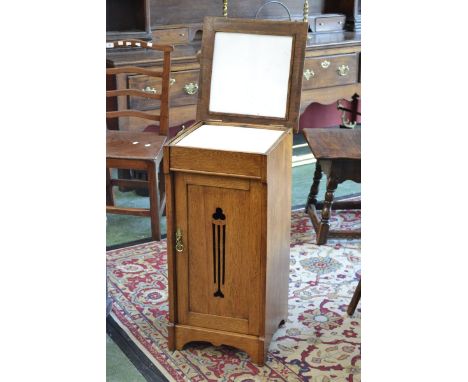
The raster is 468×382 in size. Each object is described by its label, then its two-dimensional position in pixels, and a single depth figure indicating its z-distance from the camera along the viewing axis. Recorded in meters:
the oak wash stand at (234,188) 2.17
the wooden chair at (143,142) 3.22
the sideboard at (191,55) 3.74
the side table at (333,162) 3.19
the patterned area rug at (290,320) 2.35
